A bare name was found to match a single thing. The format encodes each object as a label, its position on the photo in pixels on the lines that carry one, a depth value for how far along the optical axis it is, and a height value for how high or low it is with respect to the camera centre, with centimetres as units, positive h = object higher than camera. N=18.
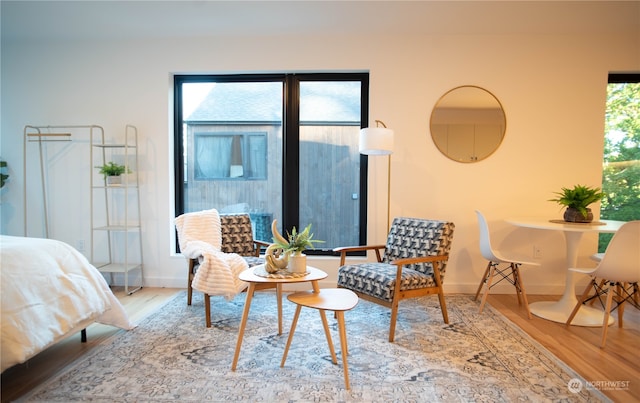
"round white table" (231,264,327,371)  186 -54
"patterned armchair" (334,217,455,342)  231 -66
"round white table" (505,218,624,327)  254 -94
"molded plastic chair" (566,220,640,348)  213 -50
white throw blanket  241 -56
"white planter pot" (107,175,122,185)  319 +3
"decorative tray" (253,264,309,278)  191 -53
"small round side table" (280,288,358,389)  171 -64
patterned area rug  167 -107
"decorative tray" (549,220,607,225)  267 -31
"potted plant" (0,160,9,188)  342 +9
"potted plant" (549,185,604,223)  264 -14
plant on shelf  316 +11
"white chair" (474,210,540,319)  267 -62
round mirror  326 +61
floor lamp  277 +38
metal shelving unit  343 -31
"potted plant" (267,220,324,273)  196 -41
